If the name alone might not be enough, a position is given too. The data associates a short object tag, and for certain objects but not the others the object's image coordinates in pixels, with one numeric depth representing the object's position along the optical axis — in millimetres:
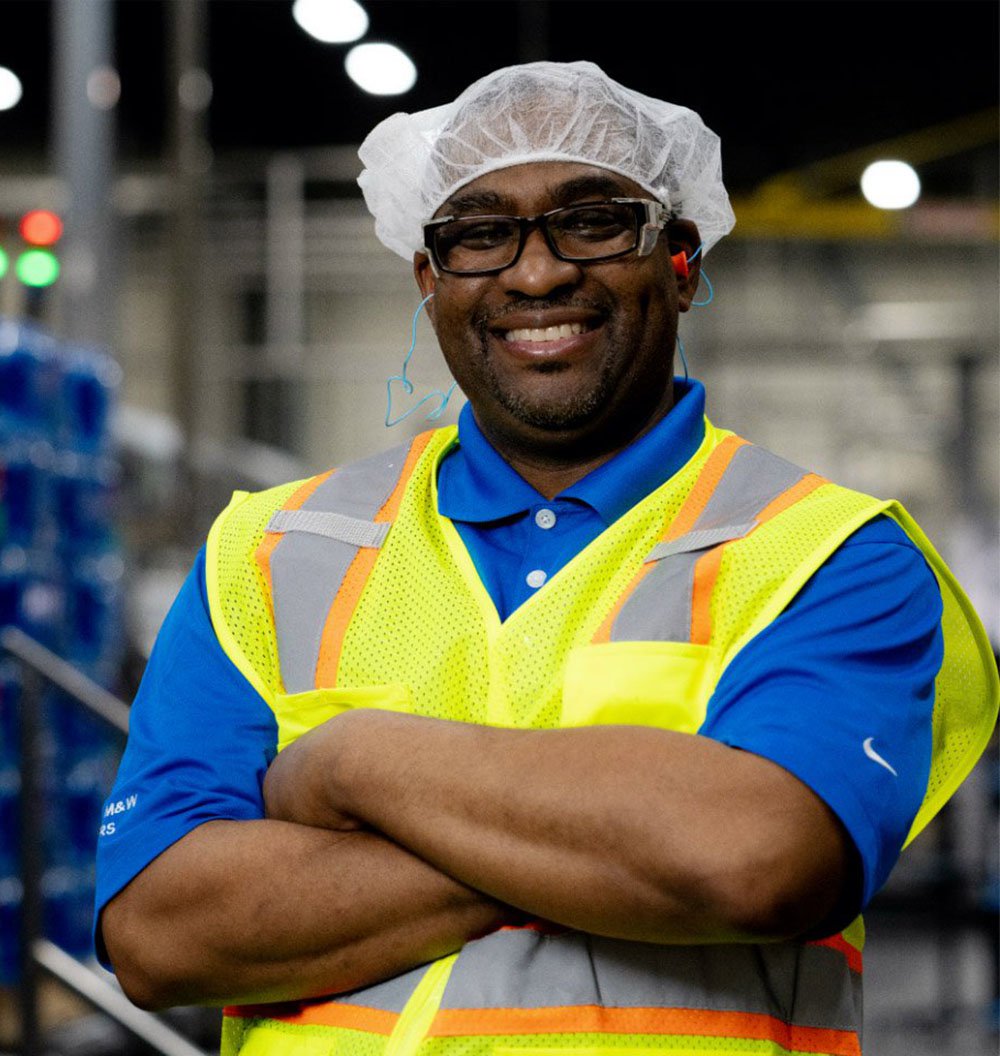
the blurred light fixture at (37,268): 6426
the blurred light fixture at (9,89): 9328
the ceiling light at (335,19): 6023
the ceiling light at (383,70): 5273
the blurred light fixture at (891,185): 9977
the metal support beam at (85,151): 6375
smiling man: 1386
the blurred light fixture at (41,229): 6391
